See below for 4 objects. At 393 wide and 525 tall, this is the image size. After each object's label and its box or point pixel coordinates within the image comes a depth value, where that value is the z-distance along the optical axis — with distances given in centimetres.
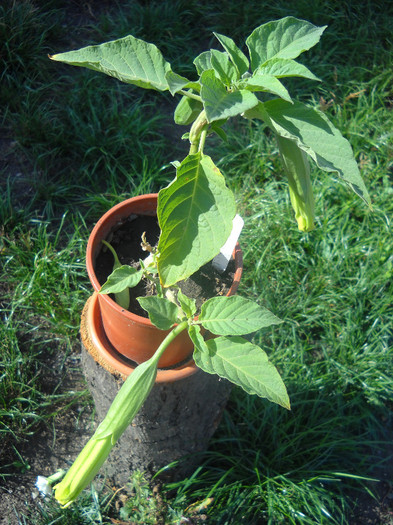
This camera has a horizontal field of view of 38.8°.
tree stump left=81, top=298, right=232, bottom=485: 148
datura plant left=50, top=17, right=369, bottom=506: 95
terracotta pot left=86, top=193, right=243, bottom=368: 125
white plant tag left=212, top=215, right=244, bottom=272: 130
